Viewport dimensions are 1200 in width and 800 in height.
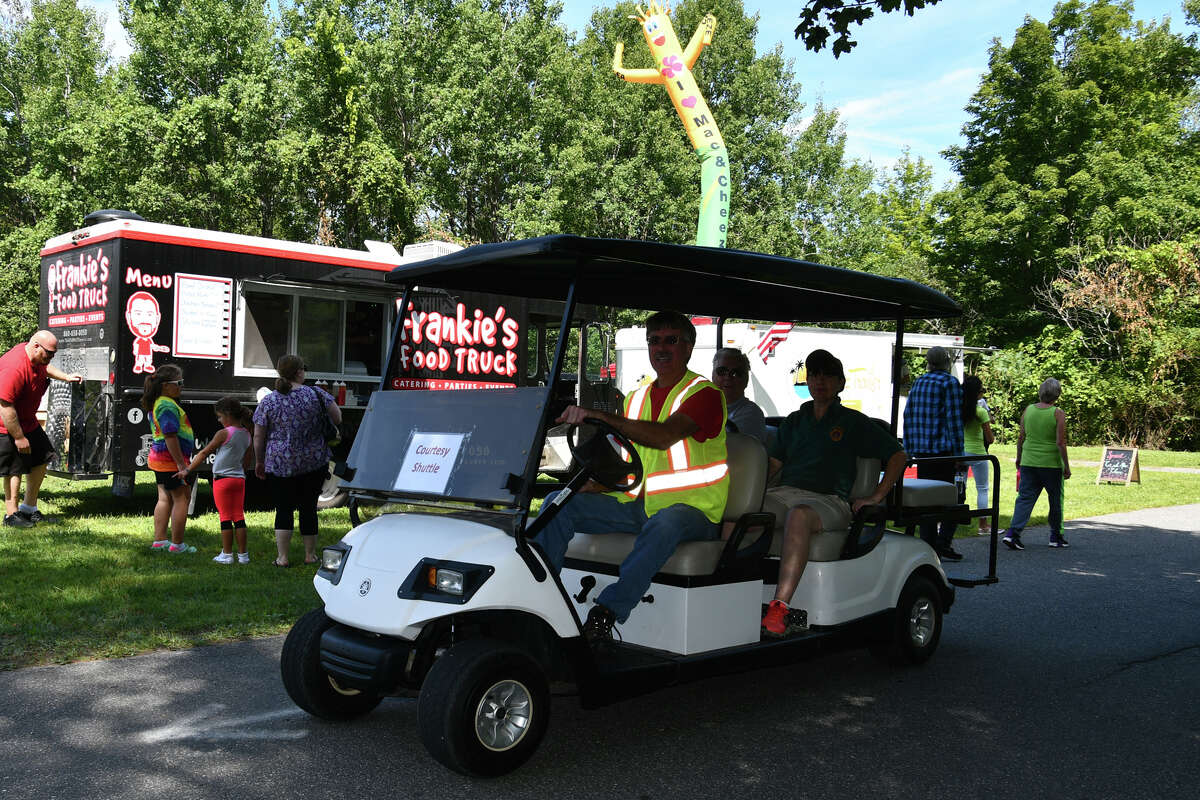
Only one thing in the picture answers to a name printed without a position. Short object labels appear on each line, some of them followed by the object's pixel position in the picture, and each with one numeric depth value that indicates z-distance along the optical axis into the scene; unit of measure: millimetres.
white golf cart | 3678
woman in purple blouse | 7547
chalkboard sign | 17438
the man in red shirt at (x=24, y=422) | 8867
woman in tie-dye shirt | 7883
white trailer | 18578
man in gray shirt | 6484
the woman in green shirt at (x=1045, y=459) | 10266
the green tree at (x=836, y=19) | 7309
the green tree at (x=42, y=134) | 28359
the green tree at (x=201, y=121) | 27125
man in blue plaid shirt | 8664
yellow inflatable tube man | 21000
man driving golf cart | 4148
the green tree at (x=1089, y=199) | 28938
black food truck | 10211
